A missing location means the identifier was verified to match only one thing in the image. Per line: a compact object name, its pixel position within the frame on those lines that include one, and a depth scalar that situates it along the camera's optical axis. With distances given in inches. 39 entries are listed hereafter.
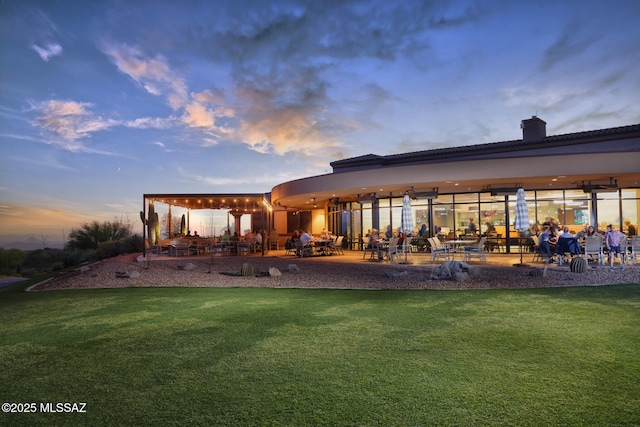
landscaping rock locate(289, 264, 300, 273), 502.3
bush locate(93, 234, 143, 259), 984.4
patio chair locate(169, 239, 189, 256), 774.7
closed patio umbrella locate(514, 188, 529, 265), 496.4
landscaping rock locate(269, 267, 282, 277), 466.3
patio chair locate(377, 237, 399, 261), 581.9
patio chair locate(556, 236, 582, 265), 482.0
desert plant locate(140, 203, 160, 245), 807.1
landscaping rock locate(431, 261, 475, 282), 403.2
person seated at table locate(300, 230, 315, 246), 725.3
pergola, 785.6
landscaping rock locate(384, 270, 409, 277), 440.8
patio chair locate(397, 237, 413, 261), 596.7
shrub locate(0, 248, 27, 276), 960.9
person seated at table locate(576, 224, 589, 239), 557.6
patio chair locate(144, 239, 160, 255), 817.4
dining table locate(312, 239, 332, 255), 744.5
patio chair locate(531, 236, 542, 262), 548.4
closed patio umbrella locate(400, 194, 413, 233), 598.5
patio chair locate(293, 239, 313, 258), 726.5
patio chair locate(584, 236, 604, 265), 454.3
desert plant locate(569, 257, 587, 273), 430.6
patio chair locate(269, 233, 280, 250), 930.6
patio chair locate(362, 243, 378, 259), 642.7
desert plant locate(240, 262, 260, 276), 483.2
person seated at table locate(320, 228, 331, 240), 825.4
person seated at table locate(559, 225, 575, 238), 483.8
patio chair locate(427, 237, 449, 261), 556.1
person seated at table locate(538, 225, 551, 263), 494.3
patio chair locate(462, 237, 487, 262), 540.7
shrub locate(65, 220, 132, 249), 1121.2
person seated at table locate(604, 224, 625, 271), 471.2
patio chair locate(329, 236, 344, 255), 758.5
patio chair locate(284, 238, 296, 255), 766.5
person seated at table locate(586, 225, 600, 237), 518.0
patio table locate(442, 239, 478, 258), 600.8
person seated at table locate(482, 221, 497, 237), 743.1
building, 589.9
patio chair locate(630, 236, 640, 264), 476.1
